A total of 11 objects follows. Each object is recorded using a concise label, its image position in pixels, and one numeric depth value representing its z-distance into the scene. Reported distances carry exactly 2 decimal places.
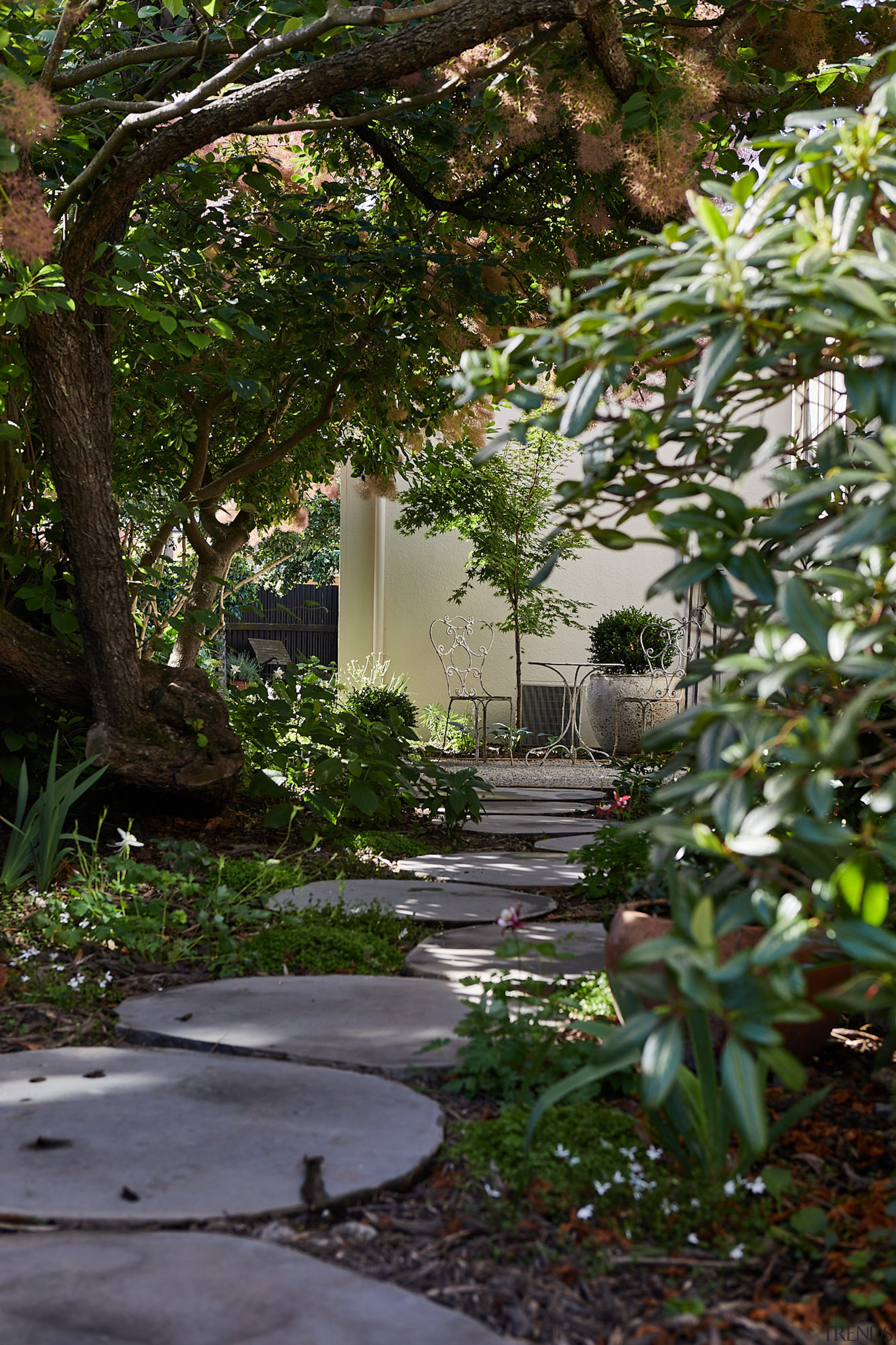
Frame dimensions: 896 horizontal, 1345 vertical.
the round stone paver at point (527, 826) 3.96
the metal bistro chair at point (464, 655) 9.41
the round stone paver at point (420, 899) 2.49
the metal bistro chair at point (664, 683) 7.74
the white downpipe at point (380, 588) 9.66
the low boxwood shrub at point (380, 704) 6.87
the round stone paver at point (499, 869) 2.97
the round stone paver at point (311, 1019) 1.60
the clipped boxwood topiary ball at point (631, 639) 8.16
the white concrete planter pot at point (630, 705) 7.88
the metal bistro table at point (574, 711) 7.68
